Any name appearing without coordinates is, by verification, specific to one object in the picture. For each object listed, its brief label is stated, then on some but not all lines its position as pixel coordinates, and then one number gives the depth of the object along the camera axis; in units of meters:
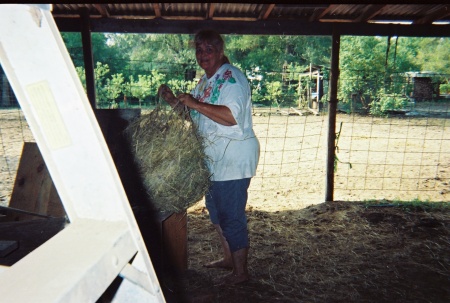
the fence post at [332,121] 4.76
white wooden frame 0.59
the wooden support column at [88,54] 4.07
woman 2.42
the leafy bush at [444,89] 18.65
